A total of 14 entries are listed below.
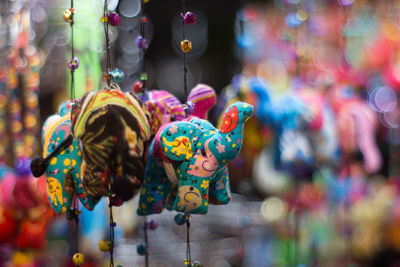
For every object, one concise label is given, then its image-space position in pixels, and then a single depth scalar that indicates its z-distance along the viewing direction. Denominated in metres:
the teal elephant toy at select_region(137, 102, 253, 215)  0.74
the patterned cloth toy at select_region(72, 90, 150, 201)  0.72
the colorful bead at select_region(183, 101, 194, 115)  0.77
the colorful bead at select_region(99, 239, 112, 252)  0.77
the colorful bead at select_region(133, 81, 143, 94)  0.81
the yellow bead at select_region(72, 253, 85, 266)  0.77
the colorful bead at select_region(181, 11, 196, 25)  0.77
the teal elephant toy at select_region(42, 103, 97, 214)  0.76
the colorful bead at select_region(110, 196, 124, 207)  0.74
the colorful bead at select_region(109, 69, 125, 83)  0.75
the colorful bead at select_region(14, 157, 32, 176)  0.89
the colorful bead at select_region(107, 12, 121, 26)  0.76
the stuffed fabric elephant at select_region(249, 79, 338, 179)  1.01
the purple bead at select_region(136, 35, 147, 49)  0.81
